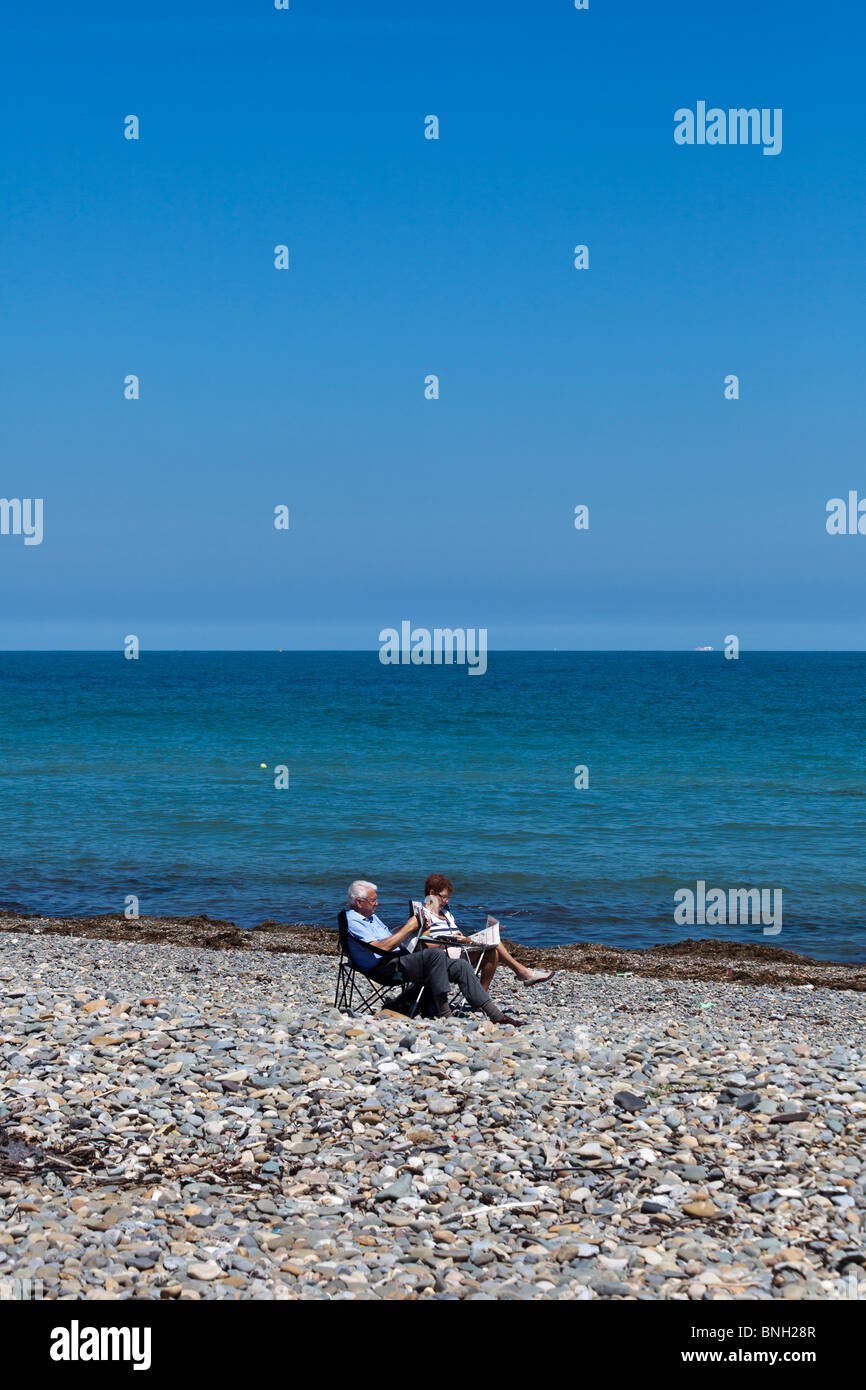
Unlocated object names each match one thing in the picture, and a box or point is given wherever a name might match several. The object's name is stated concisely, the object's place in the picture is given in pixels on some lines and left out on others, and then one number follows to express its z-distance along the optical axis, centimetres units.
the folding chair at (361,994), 1096
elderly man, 1079
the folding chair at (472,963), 1138
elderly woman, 1158
